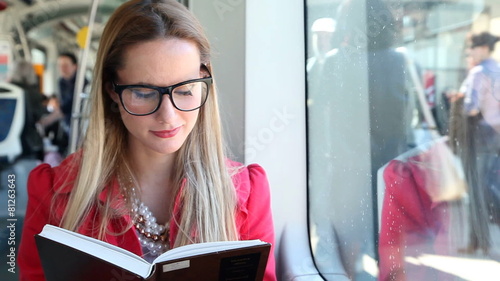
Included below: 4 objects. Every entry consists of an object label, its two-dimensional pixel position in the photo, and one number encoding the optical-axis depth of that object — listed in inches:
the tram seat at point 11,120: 116.2
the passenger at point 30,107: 118.3
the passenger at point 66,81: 121.4
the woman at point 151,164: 49.7
